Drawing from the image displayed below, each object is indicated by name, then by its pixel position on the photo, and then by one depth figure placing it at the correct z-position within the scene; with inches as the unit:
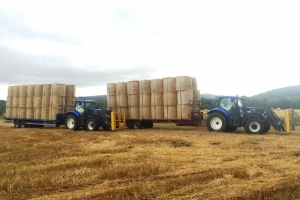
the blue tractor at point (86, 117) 759.1
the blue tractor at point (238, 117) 626.8
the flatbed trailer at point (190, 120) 706.8
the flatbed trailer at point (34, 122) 836.0
